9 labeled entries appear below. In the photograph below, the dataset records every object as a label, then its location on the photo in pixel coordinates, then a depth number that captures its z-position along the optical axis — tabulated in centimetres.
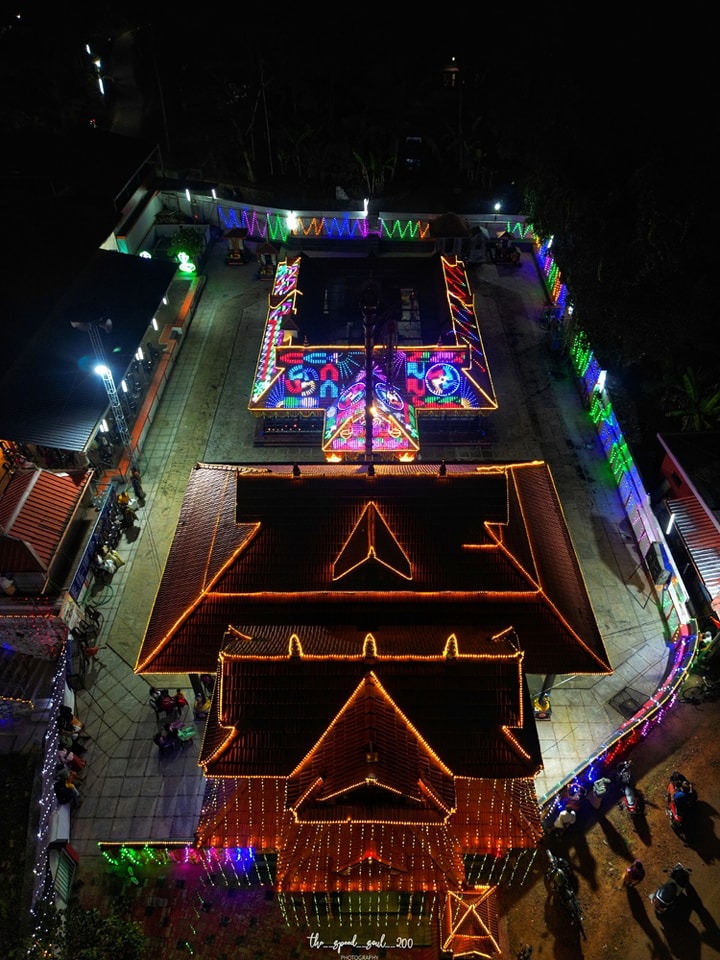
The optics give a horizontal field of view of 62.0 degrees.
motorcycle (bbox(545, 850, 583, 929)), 1895
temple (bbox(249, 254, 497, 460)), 3225
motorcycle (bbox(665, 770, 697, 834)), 2098
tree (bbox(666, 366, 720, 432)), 3222
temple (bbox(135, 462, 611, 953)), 1659
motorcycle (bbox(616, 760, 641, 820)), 2135
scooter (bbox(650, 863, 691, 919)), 1866
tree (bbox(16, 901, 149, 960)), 1559
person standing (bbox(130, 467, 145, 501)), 3328
